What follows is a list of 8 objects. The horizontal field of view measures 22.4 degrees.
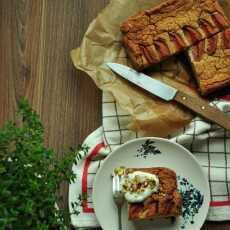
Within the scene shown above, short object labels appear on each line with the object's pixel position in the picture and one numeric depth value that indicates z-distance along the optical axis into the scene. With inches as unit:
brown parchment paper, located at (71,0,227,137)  49.5
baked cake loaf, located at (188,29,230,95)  49.0
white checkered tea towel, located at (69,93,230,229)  49.1
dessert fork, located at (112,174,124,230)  47.9
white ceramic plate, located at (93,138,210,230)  48.8
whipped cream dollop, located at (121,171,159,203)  46.6
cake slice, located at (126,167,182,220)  46.6
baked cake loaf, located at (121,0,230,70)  49.5
